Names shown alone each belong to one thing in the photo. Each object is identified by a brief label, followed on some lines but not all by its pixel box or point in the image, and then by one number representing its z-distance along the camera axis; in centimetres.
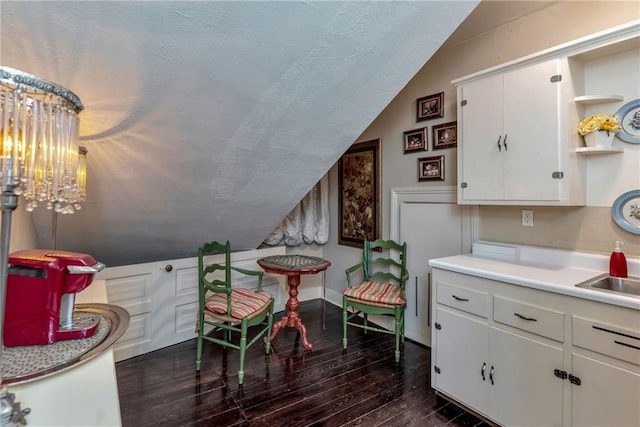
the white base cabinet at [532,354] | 138
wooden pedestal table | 276
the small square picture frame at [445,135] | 257
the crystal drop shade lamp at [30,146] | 65
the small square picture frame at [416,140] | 281
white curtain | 376
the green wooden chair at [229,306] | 234
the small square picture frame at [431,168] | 267
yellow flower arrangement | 173
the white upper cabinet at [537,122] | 178
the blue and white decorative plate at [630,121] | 172
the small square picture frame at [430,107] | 268
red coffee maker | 90
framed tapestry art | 337
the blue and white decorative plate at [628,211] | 173
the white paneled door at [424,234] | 261
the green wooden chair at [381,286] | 266
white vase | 176
